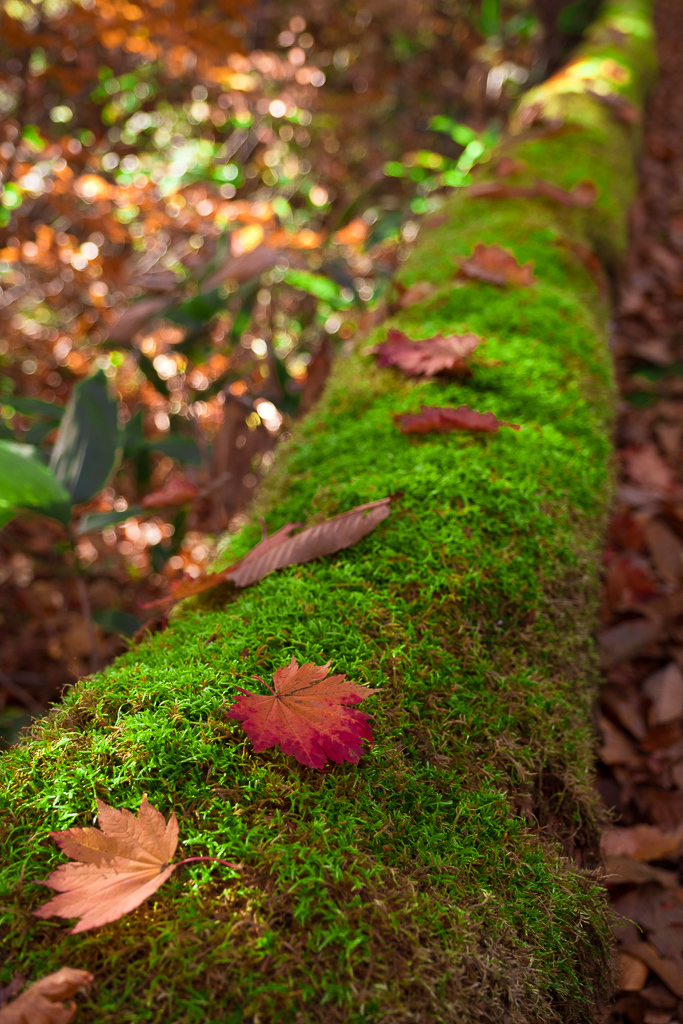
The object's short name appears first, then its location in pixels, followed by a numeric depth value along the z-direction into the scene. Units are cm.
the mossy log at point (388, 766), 49
